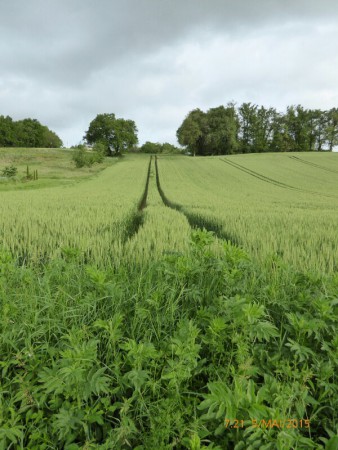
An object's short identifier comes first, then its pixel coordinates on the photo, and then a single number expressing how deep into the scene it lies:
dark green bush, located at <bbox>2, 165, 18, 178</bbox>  27.92
